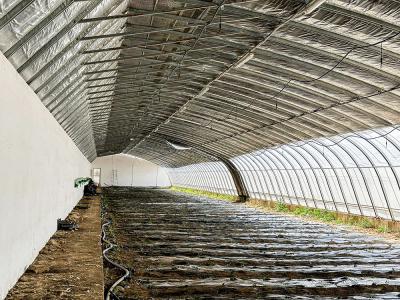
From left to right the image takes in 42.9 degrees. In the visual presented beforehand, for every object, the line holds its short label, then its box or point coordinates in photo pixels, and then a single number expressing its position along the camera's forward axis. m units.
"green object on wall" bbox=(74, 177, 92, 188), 19.90
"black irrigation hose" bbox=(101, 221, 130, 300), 7.58
